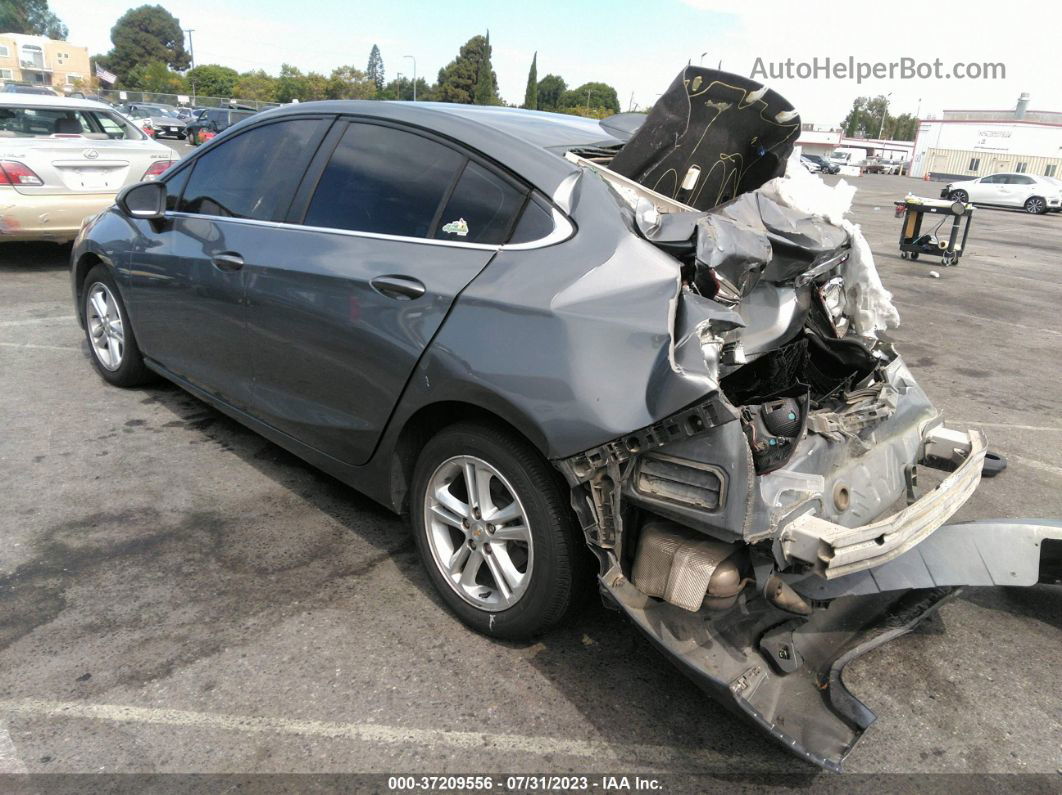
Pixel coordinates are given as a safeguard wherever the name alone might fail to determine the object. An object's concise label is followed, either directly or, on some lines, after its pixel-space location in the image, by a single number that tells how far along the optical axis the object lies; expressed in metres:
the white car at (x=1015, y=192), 32.09
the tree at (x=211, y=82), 91.31
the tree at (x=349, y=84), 71.37
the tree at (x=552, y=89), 120.94
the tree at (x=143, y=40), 131.00
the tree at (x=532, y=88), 86.97
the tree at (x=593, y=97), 111.44
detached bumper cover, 2.28
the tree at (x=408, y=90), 96.72
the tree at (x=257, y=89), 79.88
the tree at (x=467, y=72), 85.88
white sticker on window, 2.93
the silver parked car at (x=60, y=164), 7.73
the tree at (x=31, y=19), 144.12
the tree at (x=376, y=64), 160.25
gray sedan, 2.37
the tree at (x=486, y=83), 80.88
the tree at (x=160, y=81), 90.00
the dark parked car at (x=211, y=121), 33.31
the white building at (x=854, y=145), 87.75
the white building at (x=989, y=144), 61.06
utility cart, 12.73
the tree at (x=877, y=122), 123.88
